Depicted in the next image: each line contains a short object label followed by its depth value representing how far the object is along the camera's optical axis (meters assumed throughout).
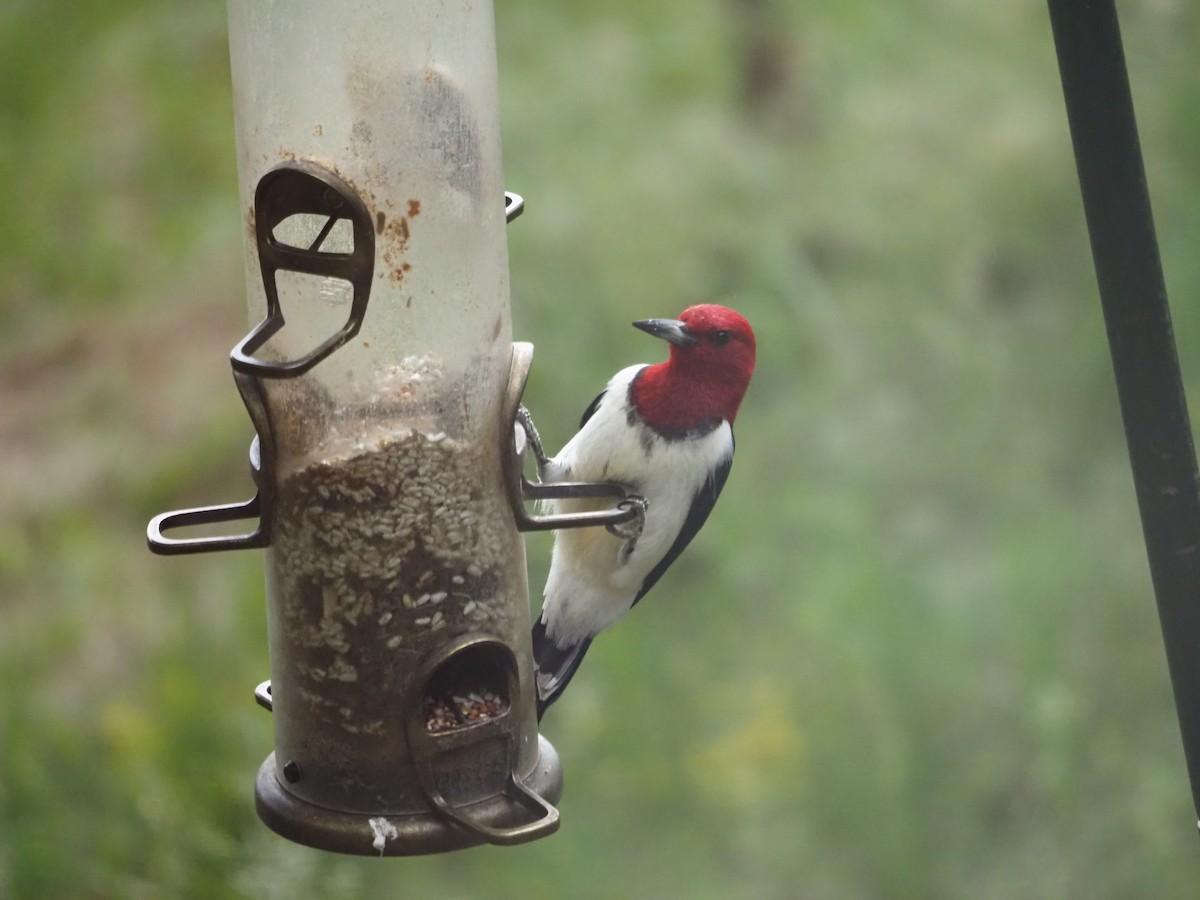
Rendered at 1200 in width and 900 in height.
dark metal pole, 3.98
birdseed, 5.21
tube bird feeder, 5.03
